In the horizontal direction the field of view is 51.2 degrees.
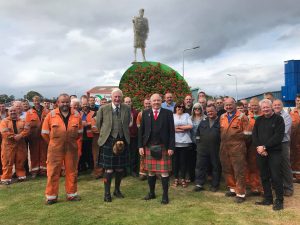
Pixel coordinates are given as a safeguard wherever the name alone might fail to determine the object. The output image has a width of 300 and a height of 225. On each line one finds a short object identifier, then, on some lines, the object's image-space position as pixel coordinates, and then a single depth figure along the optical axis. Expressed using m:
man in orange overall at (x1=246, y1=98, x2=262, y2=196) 6.27
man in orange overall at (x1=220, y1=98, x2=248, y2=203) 5.76
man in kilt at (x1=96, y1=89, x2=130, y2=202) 5.78
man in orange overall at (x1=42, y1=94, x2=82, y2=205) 5.66
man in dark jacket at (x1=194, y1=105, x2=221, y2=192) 6.31
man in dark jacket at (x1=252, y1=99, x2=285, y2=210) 5.20
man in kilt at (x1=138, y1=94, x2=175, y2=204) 5.62
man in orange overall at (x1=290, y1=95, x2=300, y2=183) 6.89
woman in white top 6.68
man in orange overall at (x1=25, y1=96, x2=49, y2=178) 7.91
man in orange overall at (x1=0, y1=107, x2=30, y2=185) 7.39
